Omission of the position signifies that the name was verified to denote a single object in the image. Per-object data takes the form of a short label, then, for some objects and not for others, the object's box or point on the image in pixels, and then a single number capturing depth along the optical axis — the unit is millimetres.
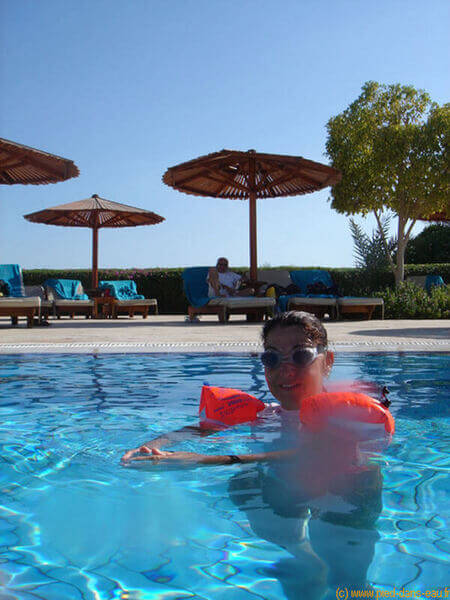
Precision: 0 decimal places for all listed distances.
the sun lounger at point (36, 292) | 15273
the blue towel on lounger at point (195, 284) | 12935
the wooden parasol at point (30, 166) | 10797
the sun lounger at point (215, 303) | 11734
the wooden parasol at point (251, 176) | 12188
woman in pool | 1635
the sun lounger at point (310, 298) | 12438
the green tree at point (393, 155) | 17766
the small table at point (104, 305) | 15523
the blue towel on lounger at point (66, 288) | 15605
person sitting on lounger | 12453
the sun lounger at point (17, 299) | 10906
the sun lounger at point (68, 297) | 15102
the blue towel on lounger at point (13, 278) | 13164
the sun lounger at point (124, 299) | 15492
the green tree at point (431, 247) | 27031
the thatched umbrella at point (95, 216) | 16000
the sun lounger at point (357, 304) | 12535
